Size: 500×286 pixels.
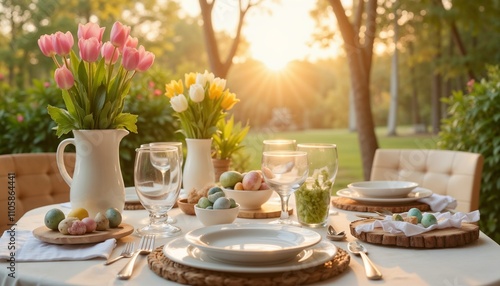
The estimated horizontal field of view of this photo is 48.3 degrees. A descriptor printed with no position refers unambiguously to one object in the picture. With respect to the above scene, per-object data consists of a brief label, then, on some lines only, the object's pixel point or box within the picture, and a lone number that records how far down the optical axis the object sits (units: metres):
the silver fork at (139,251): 1.19
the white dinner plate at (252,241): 1.16
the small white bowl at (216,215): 1.68
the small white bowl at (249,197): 1.94
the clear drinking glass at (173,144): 1.71
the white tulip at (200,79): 2.19
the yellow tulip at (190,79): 2.25
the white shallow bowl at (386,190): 2.05
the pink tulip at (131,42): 1.78
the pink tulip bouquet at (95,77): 1.68
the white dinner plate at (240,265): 1.15
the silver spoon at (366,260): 1.18
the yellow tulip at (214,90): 2.20
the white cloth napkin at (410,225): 1.47
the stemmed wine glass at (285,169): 1.57
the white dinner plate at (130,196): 2.14
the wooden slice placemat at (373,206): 1.96
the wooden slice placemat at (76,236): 1.44
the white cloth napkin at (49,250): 1.34
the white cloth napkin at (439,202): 2.01
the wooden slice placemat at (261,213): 1.91
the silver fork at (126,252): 1.31
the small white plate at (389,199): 2.01
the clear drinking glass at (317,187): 1.73
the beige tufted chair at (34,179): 2.61
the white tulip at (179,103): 2.15
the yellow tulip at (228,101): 2.23
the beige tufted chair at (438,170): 2.62
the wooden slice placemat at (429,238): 1.44
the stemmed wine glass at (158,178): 1.60
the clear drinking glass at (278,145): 2.02
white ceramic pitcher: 1.71
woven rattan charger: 1.12
